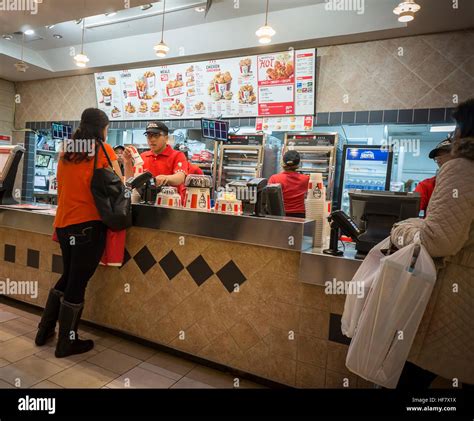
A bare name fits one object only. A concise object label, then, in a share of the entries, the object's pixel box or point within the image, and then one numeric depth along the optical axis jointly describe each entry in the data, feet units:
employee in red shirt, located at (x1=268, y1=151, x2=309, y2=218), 13.43
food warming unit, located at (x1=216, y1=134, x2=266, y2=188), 16.92
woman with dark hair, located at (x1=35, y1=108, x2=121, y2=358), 7.91
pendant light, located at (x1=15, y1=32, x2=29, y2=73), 17.50
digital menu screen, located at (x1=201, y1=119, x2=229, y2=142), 15.47
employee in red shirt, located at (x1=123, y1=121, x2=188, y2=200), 10.58
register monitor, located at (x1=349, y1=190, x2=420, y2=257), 6.05
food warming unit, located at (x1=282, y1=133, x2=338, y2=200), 15.34
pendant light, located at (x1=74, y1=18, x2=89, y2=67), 15.56
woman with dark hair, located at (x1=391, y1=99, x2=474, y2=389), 4.41
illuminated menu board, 16.07
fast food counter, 6.78
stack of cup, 7.53
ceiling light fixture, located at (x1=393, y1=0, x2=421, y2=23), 10.00
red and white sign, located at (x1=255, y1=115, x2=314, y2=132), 16.15
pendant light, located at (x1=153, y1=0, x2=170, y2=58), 13.95
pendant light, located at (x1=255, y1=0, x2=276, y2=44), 11.48
